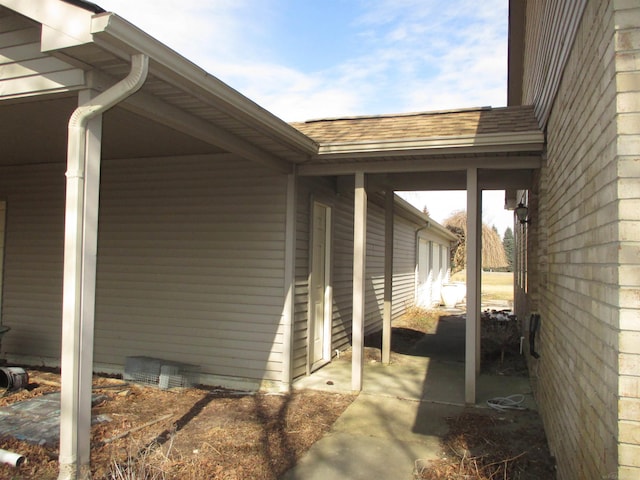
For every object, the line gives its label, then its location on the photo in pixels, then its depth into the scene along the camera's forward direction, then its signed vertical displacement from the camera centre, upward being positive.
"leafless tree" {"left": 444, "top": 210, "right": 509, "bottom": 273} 27.05 +0.63
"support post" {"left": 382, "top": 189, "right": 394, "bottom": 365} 7.31 -0.33
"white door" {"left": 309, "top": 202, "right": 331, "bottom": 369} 6.62 -0.51
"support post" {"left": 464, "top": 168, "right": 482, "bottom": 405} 5.30 -0.35
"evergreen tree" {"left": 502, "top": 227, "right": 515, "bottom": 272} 58.32 +1.85
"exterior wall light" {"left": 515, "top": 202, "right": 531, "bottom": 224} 6.70 +0.58
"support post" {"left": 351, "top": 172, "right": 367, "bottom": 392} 5.70 -0.35
